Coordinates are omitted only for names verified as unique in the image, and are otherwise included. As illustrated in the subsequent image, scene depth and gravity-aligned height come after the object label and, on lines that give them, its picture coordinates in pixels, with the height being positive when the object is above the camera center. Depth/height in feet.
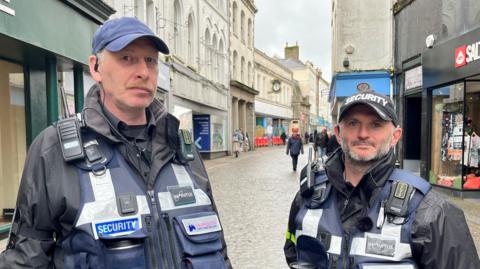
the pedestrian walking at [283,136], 155.12 -3.91
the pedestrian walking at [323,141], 61.93 -2.28
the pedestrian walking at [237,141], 81.92 -3.00
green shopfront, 20.47 +2.23
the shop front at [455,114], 30.30 +0.97
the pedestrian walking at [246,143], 100.08 -4.32
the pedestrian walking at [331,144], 46.93 -2.10
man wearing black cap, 6.18 -1.38
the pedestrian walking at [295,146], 53.88 -2.62
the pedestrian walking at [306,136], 175.34 -4.22
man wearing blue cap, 5.44 -0.85
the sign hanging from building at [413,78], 39.20 +4.87
